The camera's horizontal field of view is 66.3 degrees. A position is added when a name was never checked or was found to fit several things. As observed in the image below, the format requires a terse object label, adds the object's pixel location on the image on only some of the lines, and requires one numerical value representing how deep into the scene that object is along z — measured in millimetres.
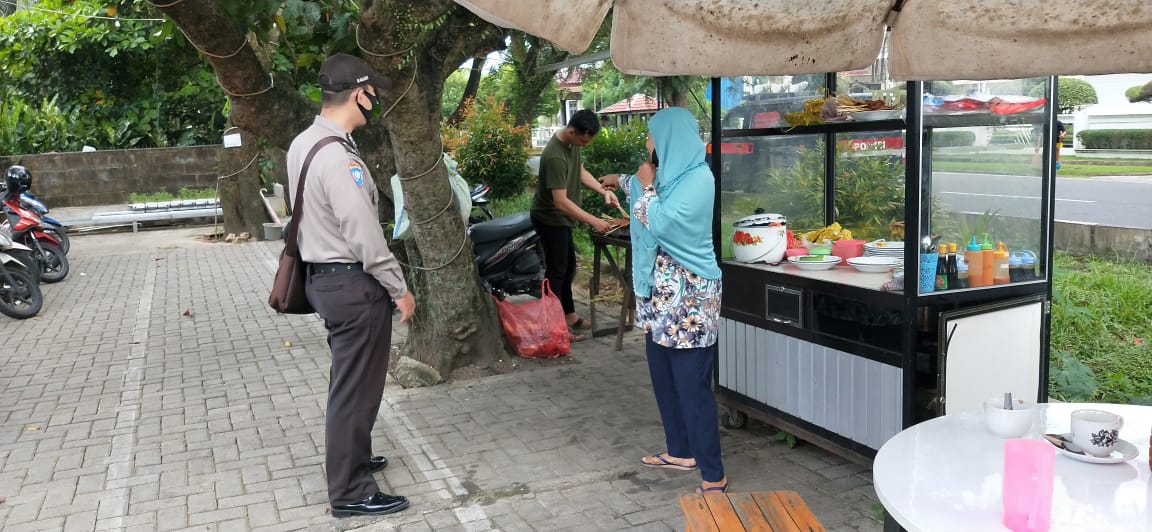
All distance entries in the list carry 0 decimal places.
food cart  3799
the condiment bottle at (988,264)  3984
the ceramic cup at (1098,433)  2273
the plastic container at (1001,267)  4016
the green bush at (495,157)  11094
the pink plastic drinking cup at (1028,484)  1860
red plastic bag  6520
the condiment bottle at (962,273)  3910
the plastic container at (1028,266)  4117
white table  1992
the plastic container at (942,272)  3830
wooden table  6512
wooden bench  2506
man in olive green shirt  6723
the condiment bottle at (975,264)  3967
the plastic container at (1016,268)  4086
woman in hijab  3873
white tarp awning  2252
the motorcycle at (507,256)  7008
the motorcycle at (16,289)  8805
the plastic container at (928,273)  3748
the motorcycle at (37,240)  10773
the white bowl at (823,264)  4361
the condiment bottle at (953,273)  3865
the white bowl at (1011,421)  2480
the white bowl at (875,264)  4188
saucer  2256
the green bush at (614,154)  10352
